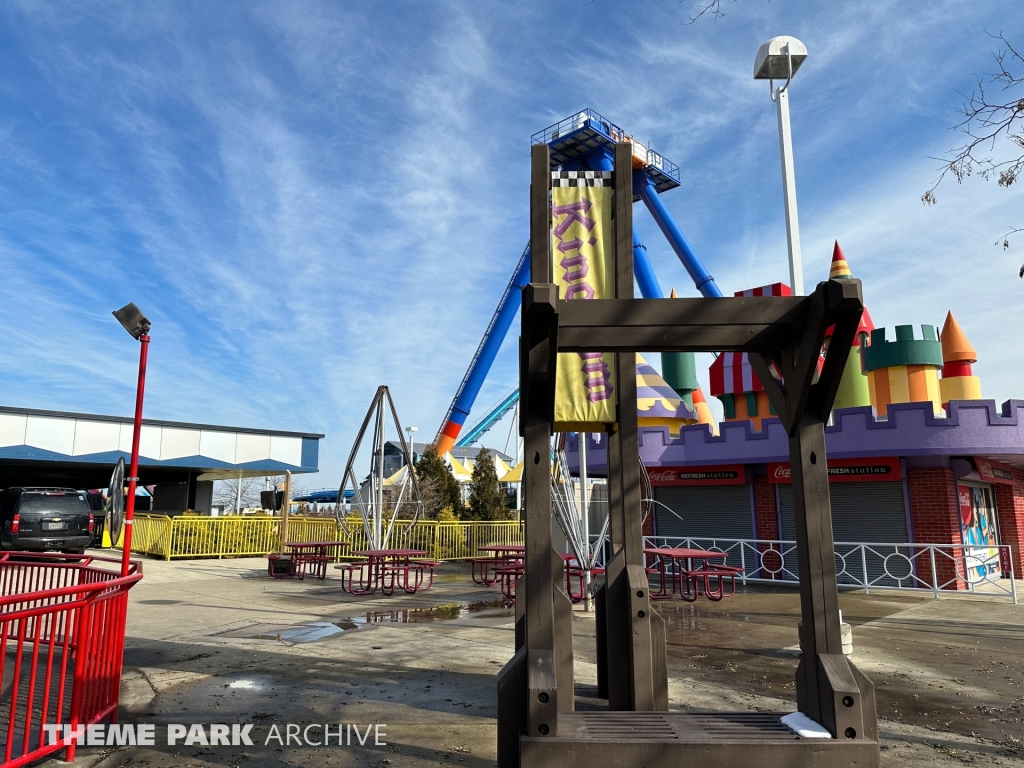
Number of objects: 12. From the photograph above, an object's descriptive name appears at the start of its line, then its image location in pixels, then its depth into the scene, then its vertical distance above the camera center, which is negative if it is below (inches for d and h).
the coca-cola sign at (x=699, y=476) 697.6 +35.3
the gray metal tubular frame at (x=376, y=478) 580.4 +28.1
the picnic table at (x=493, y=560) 534.9 -45.7
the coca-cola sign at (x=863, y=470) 603.2 +34.8
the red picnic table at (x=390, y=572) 491.2 -49.8
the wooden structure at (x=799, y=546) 143.4 -9.4
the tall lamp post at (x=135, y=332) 236.8 +65.1
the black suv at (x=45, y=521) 674.2 -9.9
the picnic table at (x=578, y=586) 446.9 -58.4
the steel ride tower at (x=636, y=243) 1387.8 +574.6
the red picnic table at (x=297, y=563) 613.9 -47.9
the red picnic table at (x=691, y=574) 460.8 -45.4
